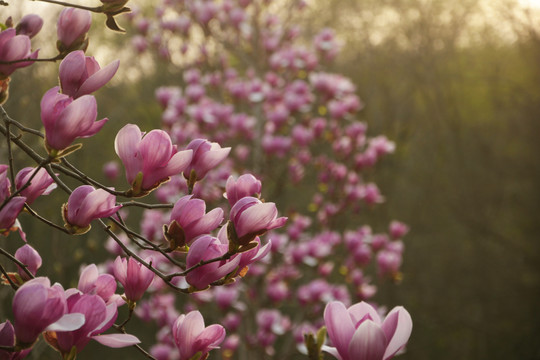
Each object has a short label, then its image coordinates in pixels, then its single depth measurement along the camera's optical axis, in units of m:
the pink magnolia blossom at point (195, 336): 2.86
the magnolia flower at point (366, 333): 2.80
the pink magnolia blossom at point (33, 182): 2.89
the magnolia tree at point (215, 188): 2.80
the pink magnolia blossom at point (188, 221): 2.85
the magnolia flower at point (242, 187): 2.89
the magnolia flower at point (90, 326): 2.75
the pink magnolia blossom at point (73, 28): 2.90
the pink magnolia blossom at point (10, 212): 2.83
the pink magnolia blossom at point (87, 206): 2.82
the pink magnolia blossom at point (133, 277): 2.89
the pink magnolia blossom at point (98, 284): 2.83
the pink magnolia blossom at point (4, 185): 2.86
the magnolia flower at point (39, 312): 2.70
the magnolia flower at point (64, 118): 2.79
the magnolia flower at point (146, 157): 2.83
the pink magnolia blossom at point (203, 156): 2.93
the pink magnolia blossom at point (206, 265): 2.84
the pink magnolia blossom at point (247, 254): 2.86
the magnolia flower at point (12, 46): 2.85
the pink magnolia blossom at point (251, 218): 2.82
